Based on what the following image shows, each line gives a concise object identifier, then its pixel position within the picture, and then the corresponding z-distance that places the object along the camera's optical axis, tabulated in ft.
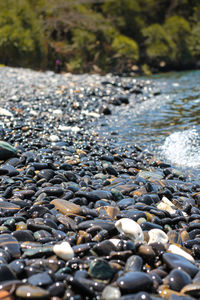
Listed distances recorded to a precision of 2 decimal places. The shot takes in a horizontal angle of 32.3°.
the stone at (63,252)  7.80
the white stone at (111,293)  6.53
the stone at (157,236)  8.98
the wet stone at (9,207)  10.16
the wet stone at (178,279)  7.12
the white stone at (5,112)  23.15
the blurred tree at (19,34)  69.62
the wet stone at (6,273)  6.93
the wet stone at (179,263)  7.65
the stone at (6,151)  15.03
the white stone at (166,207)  11.41
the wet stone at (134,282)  6.66
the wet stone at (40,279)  6.68
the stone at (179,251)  8.36
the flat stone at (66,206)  10.34
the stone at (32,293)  6.37
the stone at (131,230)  8.82
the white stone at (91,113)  28.99
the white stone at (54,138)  19.36
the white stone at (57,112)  27.16
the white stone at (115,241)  8.37
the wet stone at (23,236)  8.60
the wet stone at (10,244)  7.89
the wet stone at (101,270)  7.13
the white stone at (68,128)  22.60
